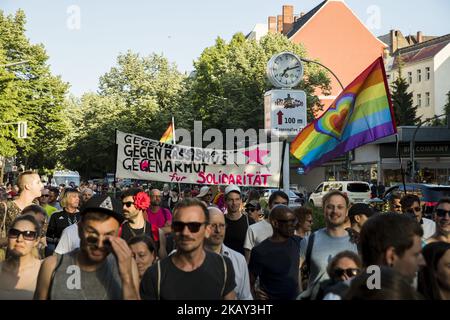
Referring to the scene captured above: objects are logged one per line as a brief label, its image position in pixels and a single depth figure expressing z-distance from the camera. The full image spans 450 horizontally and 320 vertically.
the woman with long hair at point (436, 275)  3.75
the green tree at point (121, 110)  57.00
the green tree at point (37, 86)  49.31
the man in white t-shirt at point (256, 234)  6.93
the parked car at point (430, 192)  22.23
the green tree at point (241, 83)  47.88
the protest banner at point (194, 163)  12.59
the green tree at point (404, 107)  61.48
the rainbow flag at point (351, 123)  9.77
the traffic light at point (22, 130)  36.50
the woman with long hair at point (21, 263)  4.42
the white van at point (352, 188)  36.44
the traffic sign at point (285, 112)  20.95
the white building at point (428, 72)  68.06
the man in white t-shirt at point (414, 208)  7.60
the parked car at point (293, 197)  33.54
